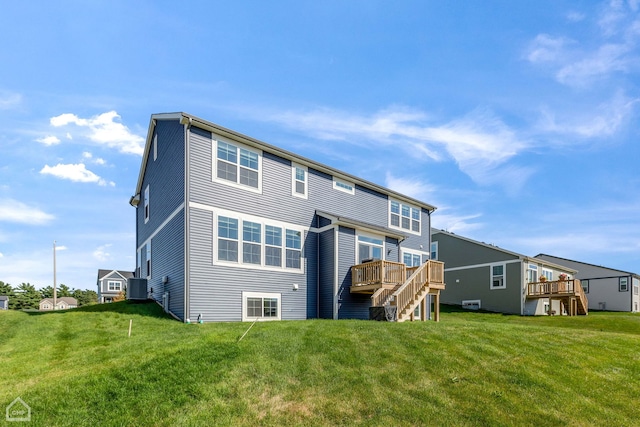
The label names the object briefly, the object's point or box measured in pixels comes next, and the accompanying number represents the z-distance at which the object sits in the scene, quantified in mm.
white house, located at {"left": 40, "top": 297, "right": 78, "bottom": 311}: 57219
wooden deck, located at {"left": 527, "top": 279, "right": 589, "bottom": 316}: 25047
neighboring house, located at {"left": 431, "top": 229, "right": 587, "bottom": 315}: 25766
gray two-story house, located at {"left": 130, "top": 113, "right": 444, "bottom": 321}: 13844
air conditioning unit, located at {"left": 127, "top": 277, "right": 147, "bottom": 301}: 17078
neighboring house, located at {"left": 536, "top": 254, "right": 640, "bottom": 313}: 34575
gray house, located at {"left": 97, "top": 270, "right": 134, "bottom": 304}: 47344
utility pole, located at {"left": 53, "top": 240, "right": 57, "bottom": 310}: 35250
